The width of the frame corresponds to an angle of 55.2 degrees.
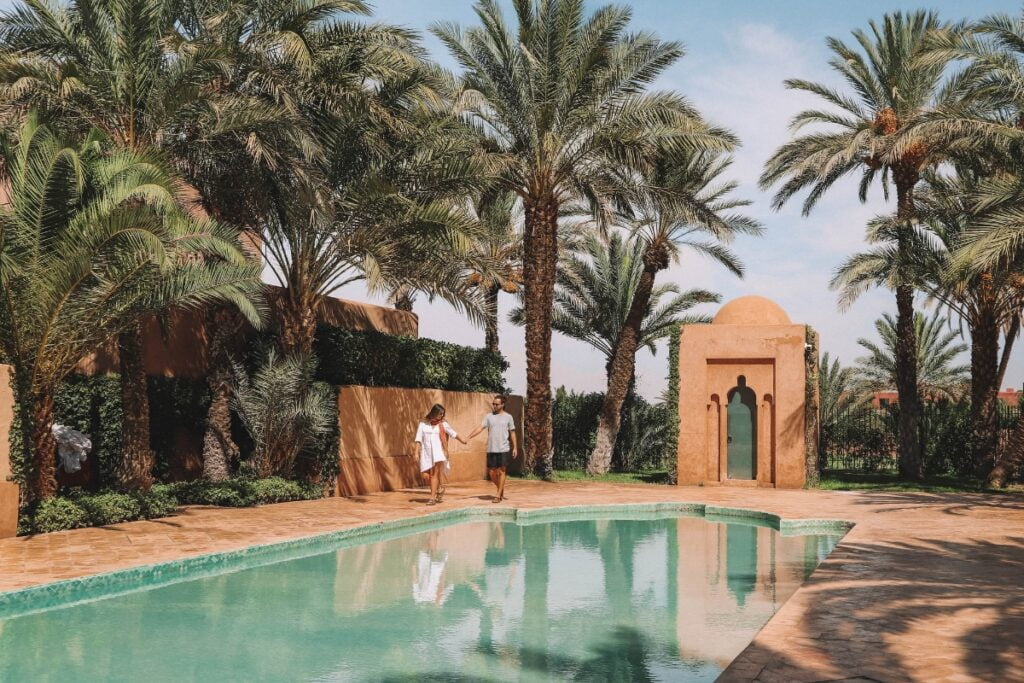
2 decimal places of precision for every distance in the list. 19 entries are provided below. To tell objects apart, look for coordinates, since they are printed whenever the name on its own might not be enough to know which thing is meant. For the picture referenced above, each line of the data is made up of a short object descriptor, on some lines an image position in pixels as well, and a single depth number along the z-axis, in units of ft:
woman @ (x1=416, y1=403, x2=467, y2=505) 51.85
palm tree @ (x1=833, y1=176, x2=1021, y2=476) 72.79
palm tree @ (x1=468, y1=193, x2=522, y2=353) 78.59
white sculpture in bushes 44.19
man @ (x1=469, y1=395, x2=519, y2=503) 51.83
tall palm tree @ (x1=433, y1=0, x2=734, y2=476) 66.08
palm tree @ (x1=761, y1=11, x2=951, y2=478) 77.05
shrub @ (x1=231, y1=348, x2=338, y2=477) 51.24
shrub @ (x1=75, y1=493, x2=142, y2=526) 39.86
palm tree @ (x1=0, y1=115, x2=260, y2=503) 36.86
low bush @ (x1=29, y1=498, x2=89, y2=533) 37.78
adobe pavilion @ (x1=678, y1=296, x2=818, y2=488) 68.69
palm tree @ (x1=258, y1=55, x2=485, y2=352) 51.78
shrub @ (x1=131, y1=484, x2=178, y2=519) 42.39
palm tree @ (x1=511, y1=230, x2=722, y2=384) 91.40
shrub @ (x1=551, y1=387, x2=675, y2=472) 91.97
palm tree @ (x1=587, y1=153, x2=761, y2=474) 82.38
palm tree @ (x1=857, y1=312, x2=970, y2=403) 127.24
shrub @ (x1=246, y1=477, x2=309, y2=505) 49.60
